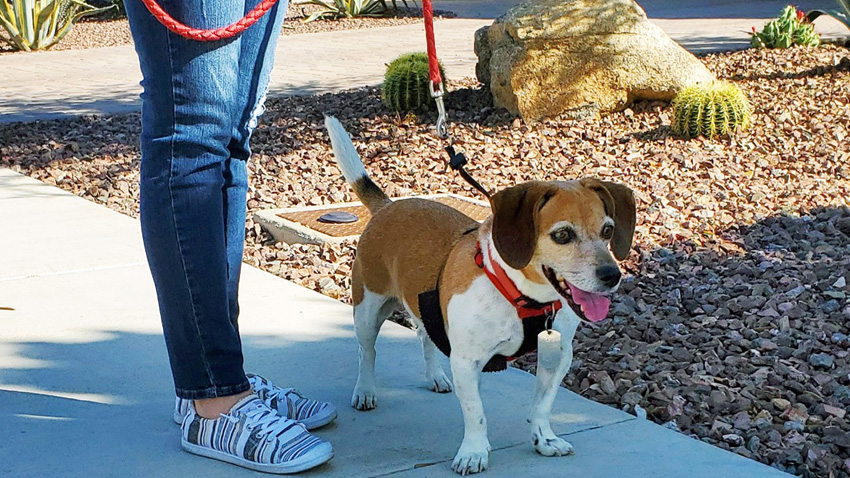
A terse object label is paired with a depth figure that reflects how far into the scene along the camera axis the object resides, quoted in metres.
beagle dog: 2.92
